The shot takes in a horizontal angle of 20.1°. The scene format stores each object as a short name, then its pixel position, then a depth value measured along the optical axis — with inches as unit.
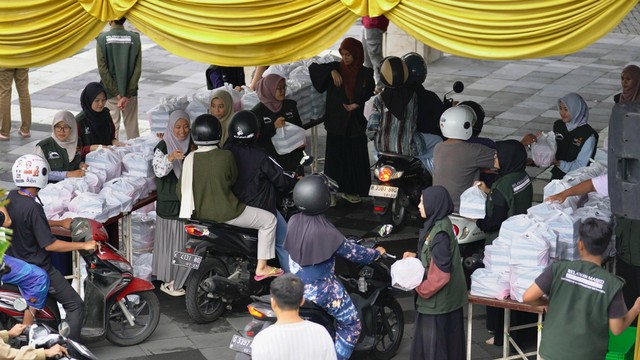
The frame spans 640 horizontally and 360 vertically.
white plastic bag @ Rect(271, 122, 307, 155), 653.0
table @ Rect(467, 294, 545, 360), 460.0
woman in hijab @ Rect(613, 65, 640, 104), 607.9
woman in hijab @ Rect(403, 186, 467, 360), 457.1
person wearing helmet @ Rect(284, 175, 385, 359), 464.4
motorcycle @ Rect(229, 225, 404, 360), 467.3
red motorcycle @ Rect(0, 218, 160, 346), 519.5
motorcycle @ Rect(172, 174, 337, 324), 548.6
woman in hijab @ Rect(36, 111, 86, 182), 580.2
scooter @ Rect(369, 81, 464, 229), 668.1
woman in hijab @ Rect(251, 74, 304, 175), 652.0
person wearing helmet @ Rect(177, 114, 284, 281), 546.2
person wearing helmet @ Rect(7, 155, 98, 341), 489.4
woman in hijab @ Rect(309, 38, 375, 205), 714.7
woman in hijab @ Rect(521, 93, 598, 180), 593.3
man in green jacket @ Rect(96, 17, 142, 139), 760.3
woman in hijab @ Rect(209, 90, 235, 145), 630.7
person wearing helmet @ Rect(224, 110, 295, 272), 552.5
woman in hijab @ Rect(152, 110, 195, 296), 579.2
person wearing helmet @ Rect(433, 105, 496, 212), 560.3
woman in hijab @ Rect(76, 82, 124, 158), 631.2
